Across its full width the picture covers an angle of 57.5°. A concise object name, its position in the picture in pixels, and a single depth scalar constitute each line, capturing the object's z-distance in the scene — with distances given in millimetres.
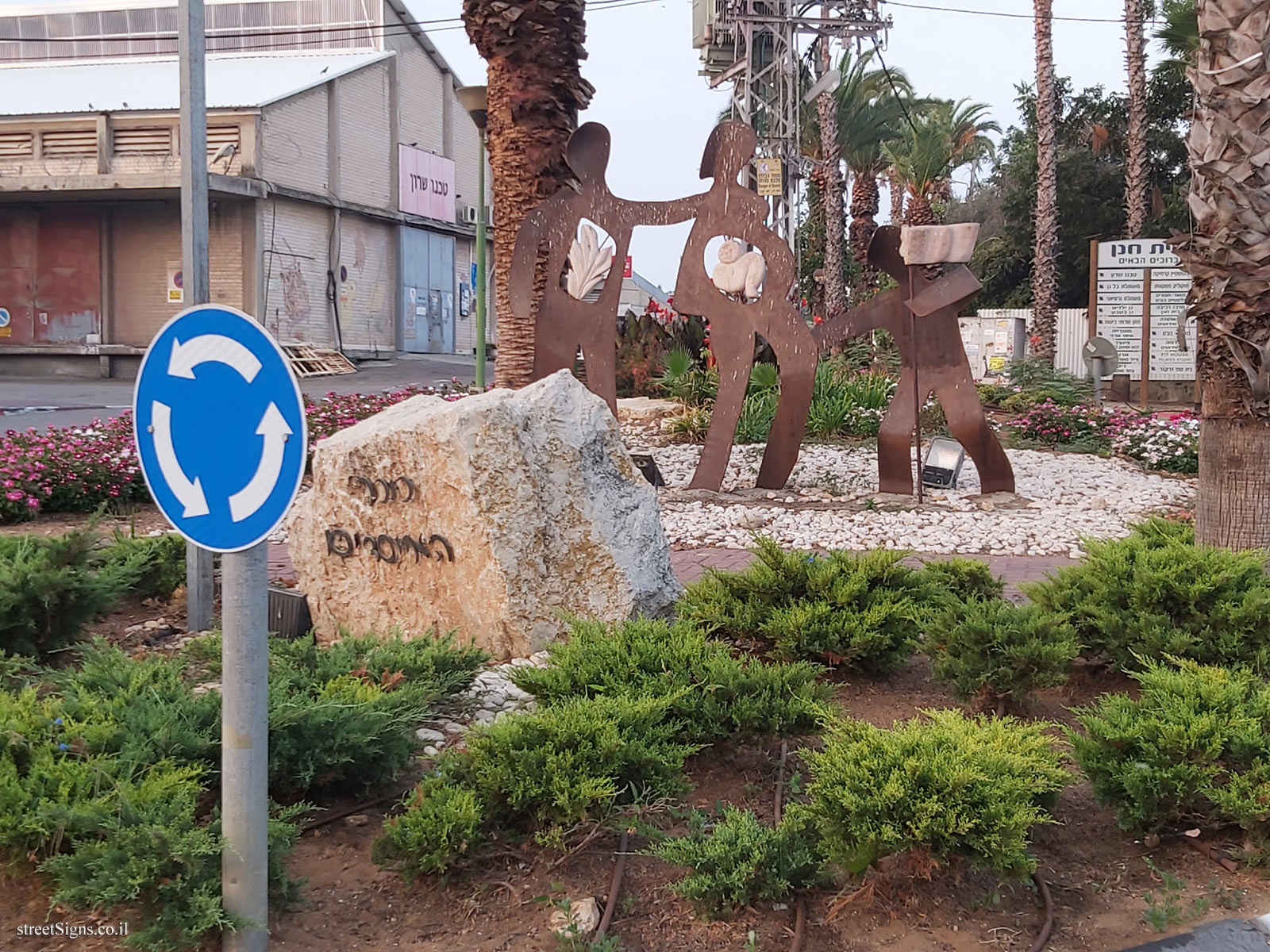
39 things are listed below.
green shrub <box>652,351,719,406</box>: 14922
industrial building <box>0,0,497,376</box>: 24562
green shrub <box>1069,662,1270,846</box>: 3227
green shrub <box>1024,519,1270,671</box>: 4352
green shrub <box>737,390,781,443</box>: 12930
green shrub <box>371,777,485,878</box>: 2928
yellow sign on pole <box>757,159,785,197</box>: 19016
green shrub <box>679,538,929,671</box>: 4582
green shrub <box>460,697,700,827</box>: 3092
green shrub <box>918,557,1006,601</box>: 5191
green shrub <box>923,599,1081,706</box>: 4152
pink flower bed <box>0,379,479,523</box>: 8922
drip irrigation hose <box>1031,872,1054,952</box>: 2812
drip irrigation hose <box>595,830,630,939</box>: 2820
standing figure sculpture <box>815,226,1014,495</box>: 9445
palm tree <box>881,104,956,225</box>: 31453
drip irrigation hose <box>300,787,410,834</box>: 3367
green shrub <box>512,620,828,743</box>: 3678
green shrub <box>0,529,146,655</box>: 4535
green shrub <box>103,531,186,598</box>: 5887
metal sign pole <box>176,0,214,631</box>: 4590
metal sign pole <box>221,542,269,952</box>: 2443
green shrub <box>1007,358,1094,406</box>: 16500
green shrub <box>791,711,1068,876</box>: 2822
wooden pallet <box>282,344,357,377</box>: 25344
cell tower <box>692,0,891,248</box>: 21812
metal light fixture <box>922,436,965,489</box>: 10594
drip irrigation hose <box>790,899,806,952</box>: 2752
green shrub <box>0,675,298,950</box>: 2508
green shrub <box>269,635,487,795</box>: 3227
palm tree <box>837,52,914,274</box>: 32719
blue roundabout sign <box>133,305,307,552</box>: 2326
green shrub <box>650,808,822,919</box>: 2836
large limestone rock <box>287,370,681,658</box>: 4934
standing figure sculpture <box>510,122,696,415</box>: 10117
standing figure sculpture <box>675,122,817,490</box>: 9609
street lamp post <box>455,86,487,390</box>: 12930
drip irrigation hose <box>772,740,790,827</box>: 3452
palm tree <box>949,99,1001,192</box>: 35688
